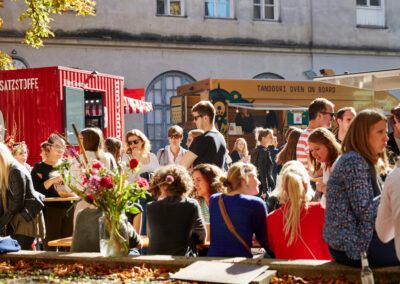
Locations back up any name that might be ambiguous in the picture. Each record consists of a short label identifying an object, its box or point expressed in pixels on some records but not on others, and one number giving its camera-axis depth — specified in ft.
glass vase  21.88
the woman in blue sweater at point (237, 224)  21.93
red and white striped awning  70.13
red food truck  51.06
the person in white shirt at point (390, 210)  15.85
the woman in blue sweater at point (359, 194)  18.03
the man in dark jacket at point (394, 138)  26.55
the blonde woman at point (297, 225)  21.79
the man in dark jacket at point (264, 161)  48.05
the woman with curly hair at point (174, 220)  23.27
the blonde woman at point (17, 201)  26.18
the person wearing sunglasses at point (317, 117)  29.14
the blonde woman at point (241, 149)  54.95
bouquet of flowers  21.79
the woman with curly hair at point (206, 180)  26.13
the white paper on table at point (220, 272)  17.76
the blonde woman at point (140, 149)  33.91
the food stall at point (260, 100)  65.77
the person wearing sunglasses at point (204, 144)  29.40
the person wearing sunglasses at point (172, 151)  38.04
